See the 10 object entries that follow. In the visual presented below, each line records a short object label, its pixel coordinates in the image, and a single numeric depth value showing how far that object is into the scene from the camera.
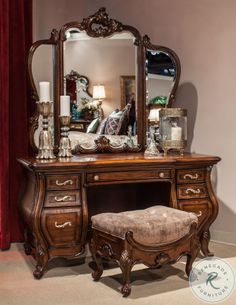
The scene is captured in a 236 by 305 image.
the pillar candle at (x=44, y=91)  3.35
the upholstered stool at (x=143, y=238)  2.84
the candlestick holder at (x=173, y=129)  3.77
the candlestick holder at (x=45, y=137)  3.34
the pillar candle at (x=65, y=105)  3.46
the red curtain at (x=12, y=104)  3.62
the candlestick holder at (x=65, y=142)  3.46
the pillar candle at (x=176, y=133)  3.78
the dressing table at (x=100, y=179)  3.15
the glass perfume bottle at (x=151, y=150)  3.69
